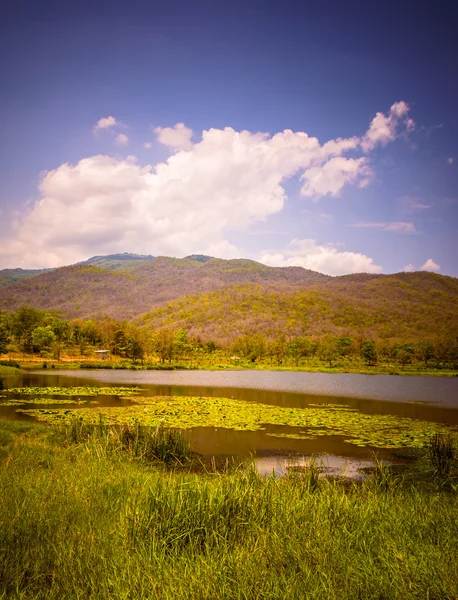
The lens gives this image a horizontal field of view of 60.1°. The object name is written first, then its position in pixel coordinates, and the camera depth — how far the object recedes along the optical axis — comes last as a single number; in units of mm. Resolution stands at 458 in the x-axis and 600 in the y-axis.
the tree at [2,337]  50475
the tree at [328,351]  94462
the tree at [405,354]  88806
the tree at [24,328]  72438
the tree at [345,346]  97812
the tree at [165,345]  82500
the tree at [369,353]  87575
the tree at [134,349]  79750
